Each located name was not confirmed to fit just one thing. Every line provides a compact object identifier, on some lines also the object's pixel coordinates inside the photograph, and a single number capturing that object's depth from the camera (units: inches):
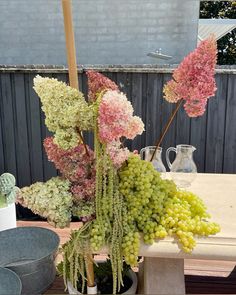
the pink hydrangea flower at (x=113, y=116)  37.2
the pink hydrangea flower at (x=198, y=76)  42.8
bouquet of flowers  40.4
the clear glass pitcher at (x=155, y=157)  58.2
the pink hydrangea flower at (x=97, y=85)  43.9
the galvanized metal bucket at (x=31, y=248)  55.2
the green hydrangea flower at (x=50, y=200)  41.4
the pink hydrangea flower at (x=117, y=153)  41.6
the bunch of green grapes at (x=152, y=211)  43.0
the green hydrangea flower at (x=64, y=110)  39.6
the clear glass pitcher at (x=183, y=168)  59.3
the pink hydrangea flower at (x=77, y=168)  43.2
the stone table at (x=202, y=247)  44.9
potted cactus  72.1
